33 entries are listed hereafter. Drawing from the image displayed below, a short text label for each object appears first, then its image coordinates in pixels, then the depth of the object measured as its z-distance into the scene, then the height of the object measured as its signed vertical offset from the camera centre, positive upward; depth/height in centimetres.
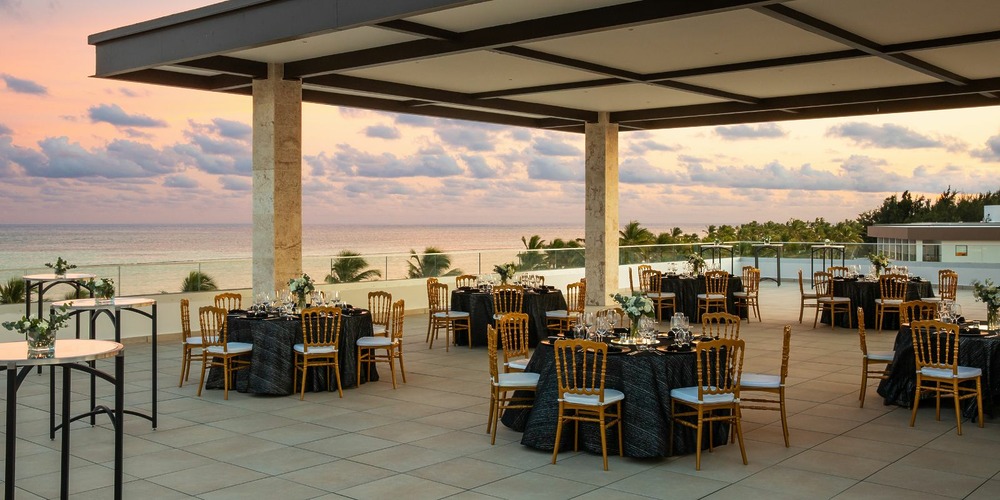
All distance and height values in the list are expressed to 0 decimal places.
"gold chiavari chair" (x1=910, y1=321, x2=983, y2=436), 725 -91
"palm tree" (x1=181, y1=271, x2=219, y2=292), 1338 -38
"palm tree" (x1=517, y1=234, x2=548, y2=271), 1828 +0
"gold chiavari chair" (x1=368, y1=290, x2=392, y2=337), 978 -77
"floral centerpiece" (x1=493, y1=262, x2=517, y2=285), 1288 -16
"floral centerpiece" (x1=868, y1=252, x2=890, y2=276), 1460 +0
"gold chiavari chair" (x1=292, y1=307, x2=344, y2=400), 861 -83
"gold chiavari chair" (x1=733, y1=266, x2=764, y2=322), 1497 -54
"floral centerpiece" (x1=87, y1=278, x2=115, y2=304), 780 -29
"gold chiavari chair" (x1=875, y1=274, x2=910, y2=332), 1357 -47
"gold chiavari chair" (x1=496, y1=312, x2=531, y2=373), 753 -78
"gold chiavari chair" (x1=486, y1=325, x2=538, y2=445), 682 -98
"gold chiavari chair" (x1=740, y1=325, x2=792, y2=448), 668 -94
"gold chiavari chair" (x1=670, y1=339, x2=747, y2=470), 614 -95
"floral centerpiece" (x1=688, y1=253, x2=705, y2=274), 1543 -4
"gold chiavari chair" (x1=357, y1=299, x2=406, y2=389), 917 -91
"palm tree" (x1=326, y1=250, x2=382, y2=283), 1546 -20
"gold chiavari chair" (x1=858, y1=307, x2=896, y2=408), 817 -92
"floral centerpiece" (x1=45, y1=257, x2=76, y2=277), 1017 -12
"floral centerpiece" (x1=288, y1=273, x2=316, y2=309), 952 -31
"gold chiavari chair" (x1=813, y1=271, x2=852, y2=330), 1399 -66
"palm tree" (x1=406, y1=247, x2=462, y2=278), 1680 -9
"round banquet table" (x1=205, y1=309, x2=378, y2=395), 877 -100
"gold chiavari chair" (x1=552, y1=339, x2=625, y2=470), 614 -93
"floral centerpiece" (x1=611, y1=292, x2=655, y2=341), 708 -39
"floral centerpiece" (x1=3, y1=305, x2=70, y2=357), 483 -43
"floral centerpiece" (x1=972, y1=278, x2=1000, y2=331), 812 -35
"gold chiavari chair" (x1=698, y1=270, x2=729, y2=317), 1480 -48
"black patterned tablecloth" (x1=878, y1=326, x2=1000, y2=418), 764 -96
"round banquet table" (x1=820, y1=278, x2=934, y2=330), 1399 -53
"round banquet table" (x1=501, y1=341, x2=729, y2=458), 632 -108
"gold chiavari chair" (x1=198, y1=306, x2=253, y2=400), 864 -93
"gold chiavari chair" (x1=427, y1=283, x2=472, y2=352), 1204 -82
